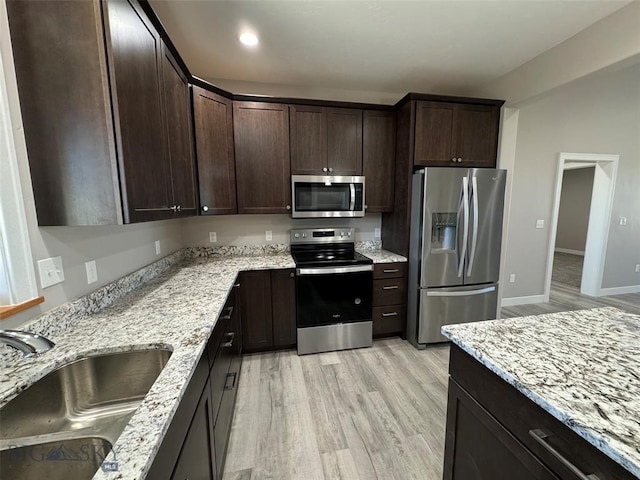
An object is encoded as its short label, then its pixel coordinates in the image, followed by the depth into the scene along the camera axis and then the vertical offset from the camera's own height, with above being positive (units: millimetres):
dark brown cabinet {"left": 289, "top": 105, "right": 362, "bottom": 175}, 2570 +639
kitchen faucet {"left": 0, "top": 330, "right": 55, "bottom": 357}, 644 -334
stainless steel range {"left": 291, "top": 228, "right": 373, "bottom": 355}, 2420 -913
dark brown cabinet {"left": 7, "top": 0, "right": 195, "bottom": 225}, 943 +375
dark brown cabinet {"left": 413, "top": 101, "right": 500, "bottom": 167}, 2479 +671
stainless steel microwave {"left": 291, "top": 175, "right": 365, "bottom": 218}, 2611 +90
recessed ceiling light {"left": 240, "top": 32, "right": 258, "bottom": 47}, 1946 +1253
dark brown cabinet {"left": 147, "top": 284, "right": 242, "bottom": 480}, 718 -790
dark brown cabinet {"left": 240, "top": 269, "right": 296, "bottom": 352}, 2369 -946
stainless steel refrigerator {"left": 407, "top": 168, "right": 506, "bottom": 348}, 2422 -411
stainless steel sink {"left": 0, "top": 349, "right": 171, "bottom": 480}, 688 -649
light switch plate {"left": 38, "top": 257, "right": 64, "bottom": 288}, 1046 -266
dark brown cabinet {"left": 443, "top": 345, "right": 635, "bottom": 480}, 628 -671
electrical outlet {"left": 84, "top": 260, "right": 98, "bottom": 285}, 1298 -327
